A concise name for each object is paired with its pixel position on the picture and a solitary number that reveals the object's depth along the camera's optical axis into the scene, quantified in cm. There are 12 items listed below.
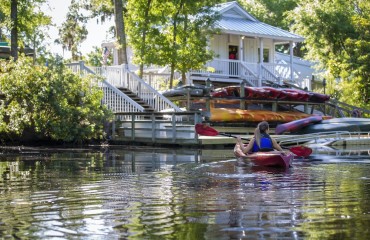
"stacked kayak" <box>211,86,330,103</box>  3466
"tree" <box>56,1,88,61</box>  6023
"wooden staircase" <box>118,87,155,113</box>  3325
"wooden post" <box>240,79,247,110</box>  3441
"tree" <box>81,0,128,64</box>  3669
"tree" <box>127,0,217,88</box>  3478
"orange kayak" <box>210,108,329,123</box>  3272
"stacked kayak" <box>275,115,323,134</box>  3128
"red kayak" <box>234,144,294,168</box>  1736
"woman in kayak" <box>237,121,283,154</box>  1812
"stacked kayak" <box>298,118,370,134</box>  3144
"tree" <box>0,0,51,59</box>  3256
